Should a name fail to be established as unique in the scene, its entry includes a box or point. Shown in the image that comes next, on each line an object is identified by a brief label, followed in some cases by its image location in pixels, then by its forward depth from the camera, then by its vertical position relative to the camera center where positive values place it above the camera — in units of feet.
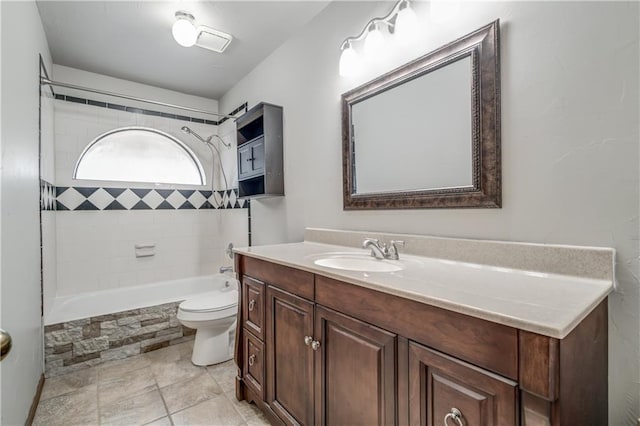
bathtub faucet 9.38 -1.81
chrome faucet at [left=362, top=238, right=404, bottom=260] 4.50 -0.61
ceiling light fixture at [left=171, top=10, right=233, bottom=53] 6.06 +4.15
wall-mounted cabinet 7.46 +1.56
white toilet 7.04 -2.71
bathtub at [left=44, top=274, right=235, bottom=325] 7.74 -2.56
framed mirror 3.75 +1.17
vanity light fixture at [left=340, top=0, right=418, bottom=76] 4.52 +2.91
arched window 9.41 +1.85
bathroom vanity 2.06 -1.15
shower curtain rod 6.69 +3.15
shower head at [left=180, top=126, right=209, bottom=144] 10.21 +2.80
